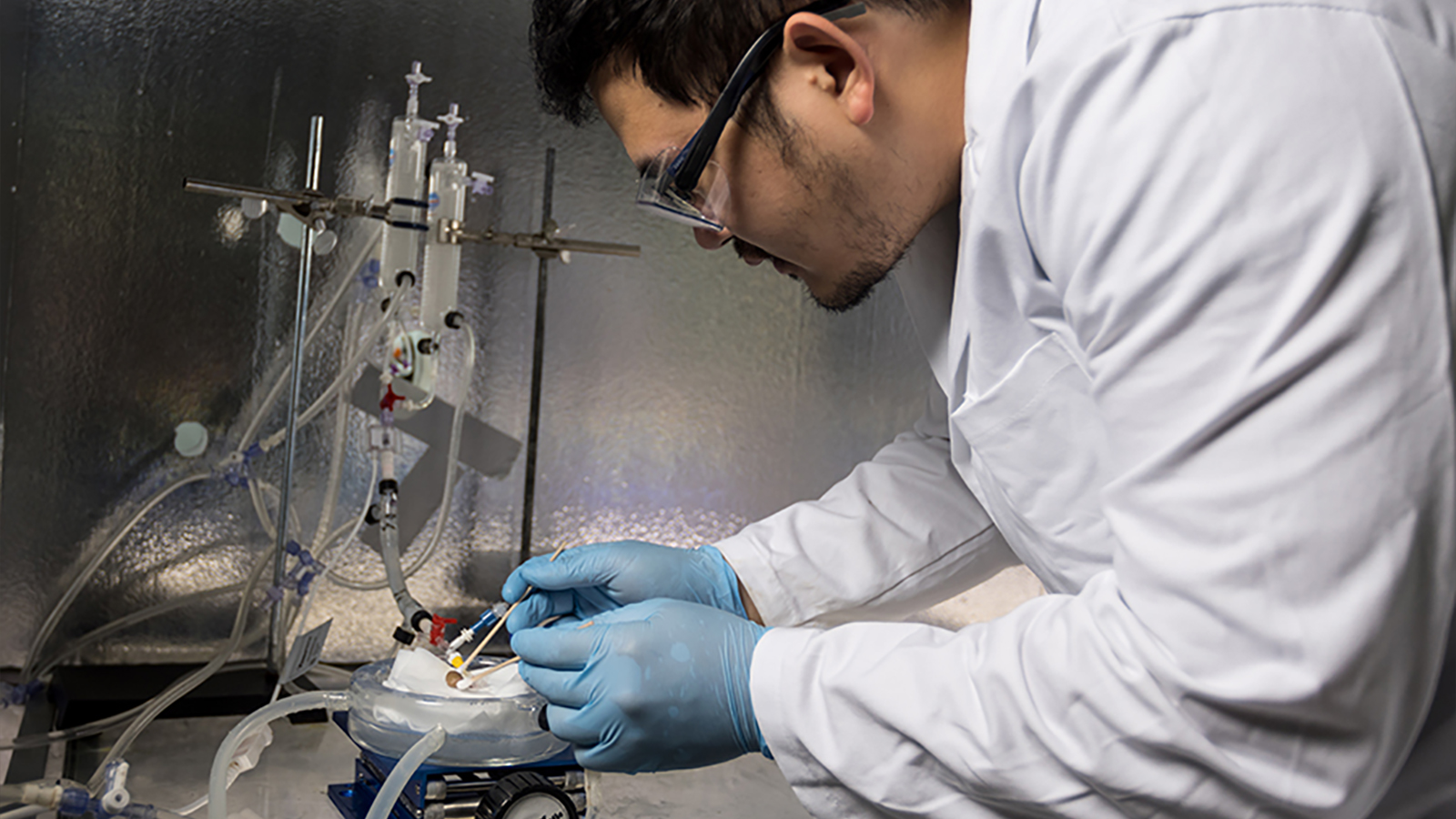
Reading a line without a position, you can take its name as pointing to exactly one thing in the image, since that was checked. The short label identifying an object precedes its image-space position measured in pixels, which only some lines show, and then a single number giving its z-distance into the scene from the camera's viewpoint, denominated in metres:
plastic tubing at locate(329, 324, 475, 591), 2.19
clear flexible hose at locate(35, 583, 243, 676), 2.07
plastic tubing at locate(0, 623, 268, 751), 1.66
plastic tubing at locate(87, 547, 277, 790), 1.56
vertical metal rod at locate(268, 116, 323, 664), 2.00
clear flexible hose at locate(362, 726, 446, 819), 0.97
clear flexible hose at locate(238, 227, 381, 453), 2.16
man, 0.62
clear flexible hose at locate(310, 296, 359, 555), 2.12
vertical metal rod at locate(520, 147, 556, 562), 2.28
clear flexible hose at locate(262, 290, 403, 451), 2.00
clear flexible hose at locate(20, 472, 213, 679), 2.03
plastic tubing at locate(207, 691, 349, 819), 1.03
